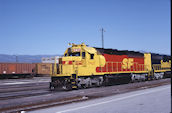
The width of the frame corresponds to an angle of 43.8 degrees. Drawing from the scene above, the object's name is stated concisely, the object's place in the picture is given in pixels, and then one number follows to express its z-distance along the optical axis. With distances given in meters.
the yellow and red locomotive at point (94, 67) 16.53
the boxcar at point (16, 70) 38.44
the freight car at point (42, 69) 45.02
